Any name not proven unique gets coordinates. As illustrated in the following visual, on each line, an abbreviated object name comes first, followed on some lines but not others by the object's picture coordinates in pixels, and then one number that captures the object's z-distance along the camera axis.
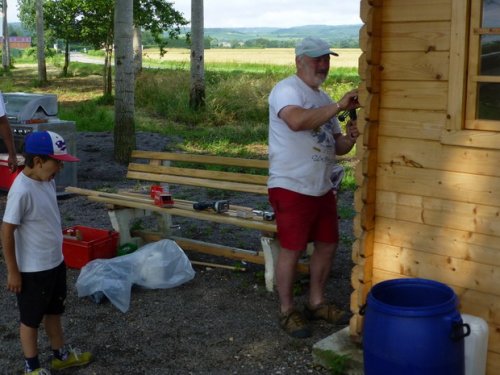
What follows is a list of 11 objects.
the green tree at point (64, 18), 28.72
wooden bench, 5.82
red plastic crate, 6.39
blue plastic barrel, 3.40
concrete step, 4.32
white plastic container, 3.78
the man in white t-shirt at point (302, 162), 4.66
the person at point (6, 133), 6.23
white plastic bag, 5.67
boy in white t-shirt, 3.99
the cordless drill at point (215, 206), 6.18
